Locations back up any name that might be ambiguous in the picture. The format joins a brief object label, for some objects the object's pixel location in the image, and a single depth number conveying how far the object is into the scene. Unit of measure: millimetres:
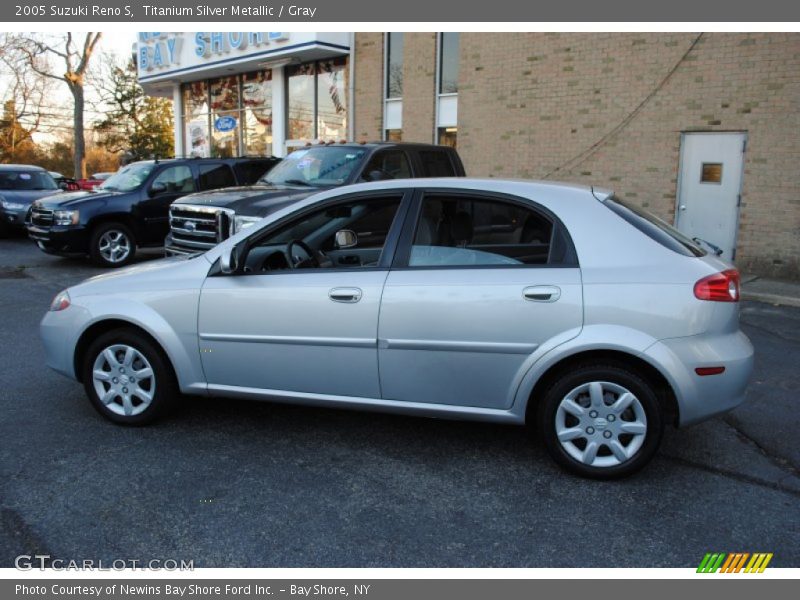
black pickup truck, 8297
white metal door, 11492
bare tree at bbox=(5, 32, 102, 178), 33469
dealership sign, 17962
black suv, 11336
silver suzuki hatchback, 3682
